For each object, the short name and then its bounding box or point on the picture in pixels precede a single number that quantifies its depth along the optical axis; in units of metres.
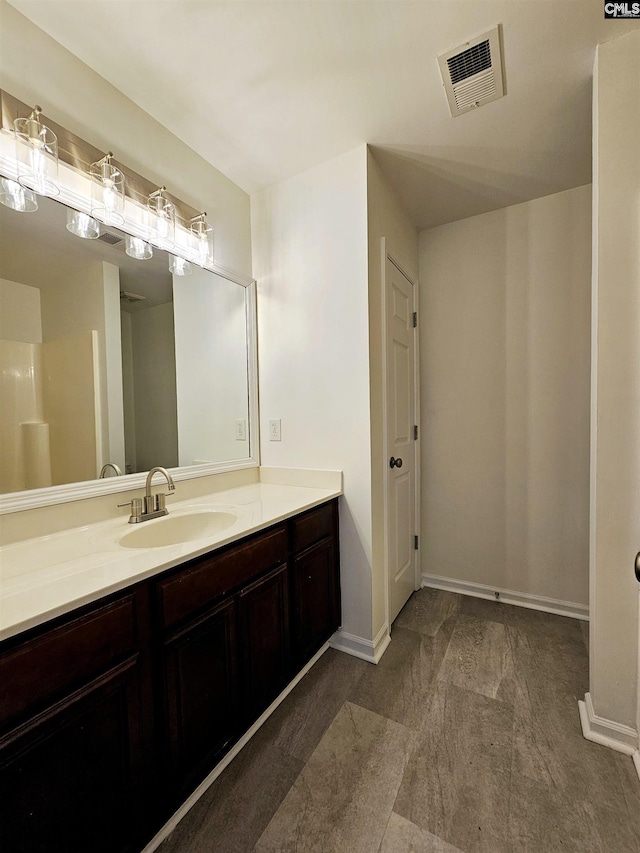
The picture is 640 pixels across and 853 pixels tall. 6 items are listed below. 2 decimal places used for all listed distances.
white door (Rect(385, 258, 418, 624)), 2.04
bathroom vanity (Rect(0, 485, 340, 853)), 0.73
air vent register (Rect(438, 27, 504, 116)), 1.28
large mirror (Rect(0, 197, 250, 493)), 1.17
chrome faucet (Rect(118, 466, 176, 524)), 1.39
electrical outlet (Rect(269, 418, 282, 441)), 2.06
